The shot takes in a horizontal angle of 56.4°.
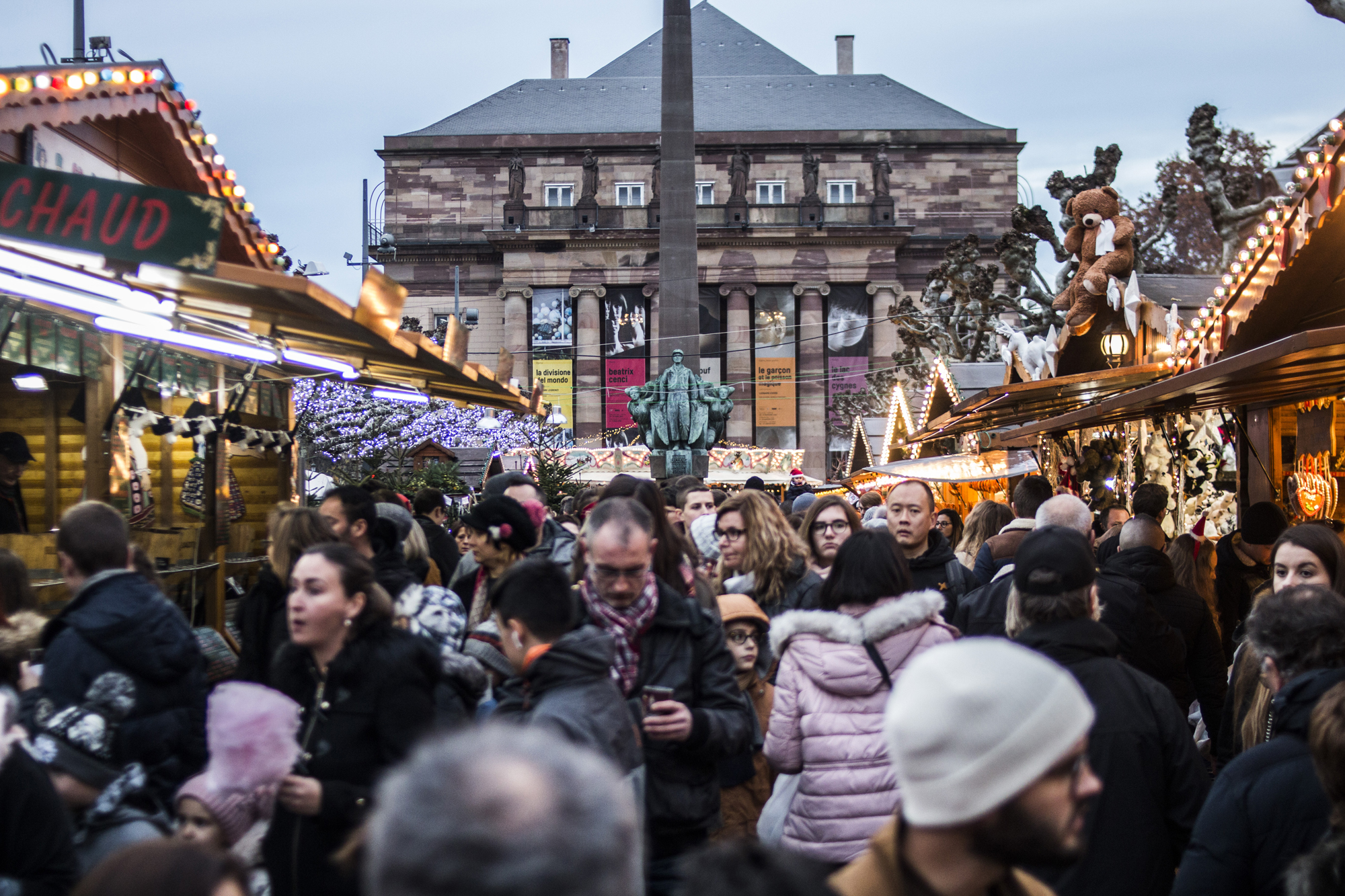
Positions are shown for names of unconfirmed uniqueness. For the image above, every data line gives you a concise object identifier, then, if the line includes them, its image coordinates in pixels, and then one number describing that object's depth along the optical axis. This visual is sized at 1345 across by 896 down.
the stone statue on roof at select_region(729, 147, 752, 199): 58.66
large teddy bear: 15.62
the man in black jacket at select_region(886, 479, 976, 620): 6.65
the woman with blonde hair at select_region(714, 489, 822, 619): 5.70
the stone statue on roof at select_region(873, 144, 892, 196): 59.09
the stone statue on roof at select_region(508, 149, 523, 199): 59.44
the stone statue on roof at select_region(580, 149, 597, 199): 58.94
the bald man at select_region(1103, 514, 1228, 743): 5.89
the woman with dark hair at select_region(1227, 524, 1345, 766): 3.93
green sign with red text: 5.05
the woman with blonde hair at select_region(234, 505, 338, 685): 4.54
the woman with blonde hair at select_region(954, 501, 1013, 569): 8.05
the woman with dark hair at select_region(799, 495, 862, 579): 6.18
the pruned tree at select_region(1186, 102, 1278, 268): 16.09
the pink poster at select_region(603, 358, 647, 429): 56.22
